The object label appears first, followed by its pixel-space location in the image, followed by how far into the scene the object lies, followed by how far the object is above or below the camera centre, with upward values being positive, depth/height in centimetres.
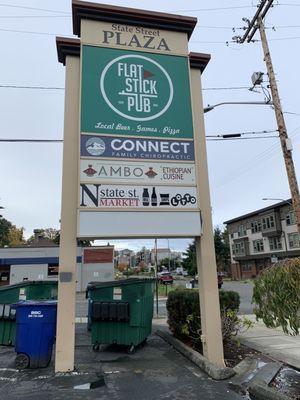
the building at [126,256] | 12425 +1429
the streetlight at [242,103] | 1329 +659
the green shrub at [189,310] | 882 -34
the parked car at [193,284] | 1772 +60
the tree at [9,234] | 6744 +1278
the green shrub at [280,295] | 529 -3
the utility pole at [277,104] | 1243 +658
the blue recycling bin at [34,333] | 737 -57
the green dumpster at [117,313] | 856 -30
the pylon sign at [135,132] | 779 +344
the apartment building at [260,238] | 5309 +815
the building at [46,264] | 3906 +376
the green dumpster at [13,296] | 942 +18
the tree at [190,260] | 6657 +674
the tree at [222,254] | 7250 +755
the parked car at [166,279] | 4829 +223
